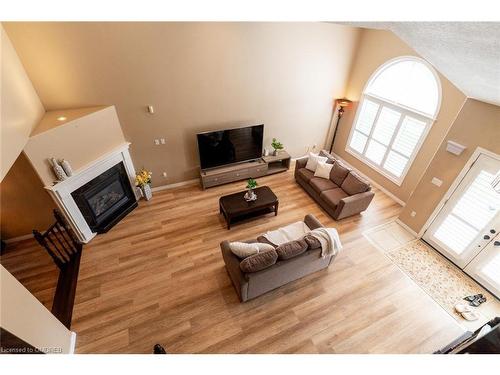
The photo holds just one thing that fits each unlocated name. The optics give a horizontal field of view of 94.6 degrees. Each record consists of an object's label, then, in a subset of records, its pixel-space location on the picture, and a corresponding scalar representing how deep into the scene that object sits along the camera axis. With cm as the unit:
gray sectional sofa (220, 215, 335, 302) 307
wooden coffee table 442
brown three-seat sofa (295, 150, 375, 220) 465
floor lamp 605
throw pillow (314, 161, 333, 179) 532
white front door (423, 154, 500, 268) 337
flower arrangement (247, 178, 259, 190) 443
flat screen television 513
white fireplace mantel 363
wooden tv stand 548
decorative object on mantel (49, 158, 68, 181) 344
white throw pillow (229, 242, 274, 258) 321
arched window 462
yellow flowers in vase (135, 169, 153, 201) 489
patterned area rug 342
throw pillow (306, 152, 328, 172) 549
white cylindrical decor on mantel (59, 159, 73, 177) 356
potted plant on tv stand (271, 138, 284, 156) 589
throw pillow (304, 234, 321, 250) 325
